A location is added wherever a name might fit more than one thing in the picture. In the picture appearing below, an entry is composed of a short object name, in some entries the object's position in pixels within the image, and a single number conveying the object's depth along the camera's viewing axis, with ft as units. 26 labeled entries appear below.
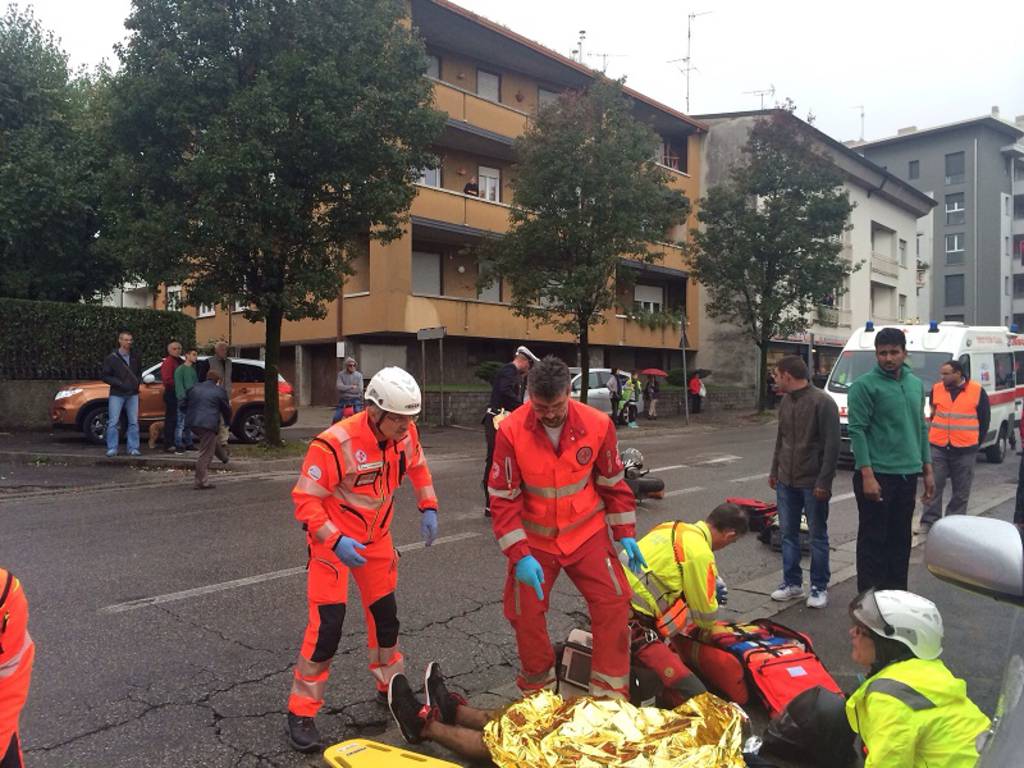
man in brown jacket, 17.99
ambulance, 43.42
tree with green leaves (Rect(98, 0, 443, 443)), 42.45
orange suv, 47.75
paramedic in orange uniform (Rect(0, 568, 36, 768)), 7.14
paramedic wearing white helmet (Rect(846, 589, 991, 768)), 8.29
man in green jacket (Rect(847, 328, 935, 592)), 16.85
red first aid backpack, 12.34
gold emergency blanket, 9.16
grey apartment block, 194.18
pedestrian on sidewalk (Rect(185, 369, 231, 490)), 34.68
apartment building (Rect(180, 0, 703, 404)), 76.13
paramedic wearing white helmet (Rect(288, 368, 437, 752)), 11.14
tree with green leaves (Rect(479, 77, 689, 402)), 66.54
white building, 116.67
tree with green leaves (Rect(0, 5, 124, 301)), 60.13
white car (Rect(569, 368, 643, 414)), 71.46
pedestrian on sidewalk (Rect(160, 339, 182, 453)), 44.42
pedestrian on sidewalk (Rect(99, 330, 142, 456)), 40.86
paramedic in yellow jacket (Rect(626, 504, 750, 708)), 13.09
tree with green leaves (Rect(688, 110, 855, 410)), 87.66
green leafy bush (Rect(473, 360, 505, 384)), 80.69
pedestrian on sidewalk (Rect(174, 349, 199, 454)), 43.14
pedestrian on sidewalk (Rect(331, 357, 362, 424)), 53.31
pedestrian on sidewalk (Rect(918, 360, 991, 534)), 25.76
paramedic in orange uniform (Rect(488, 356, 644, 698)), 11.30
